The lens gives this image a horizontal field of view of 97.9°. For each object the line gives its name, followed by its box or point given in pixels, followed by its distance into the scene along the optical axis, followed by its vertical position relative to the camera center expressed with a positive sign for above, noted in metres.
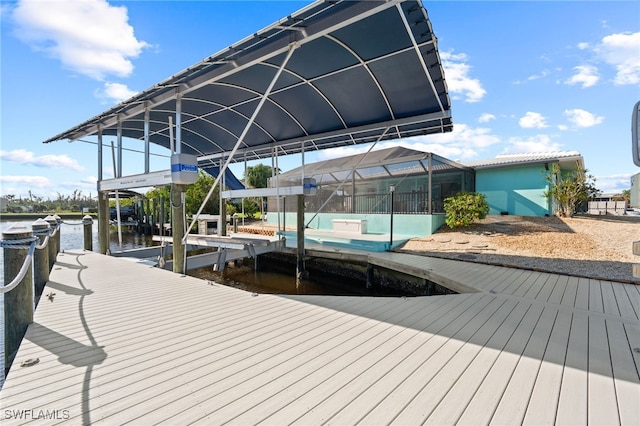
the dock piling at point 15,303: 2.79 -0.92
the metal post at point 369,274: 8.17 -1.90
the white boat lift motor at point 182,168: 5.43 +0.83
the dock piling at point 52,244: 5.93 -0.74
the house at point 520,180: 13.20 +1.47
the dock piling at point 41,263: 4.38 -0.83
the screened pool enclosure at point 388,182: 11.28 +1.29
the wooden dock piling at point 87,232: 7.77 -0.61
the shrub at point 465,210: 10.62 -0.02
